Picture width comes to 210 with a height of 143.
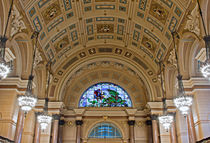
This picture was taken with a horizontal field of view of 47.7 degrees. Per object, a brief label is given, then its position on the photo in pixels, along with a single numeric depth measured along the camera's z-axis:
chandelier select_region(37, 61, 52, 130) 13.43
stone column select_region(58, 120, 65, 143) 17.80
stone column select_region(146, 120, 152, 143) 18.25
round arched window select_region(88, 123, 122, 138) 19.48
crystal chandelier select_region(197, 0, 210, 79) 8.21
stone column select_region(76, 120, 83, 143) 18.42
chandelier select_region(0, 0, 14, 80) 7.86
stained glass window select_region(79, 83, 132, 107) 20.47
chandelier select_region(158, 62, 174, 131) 13.59
